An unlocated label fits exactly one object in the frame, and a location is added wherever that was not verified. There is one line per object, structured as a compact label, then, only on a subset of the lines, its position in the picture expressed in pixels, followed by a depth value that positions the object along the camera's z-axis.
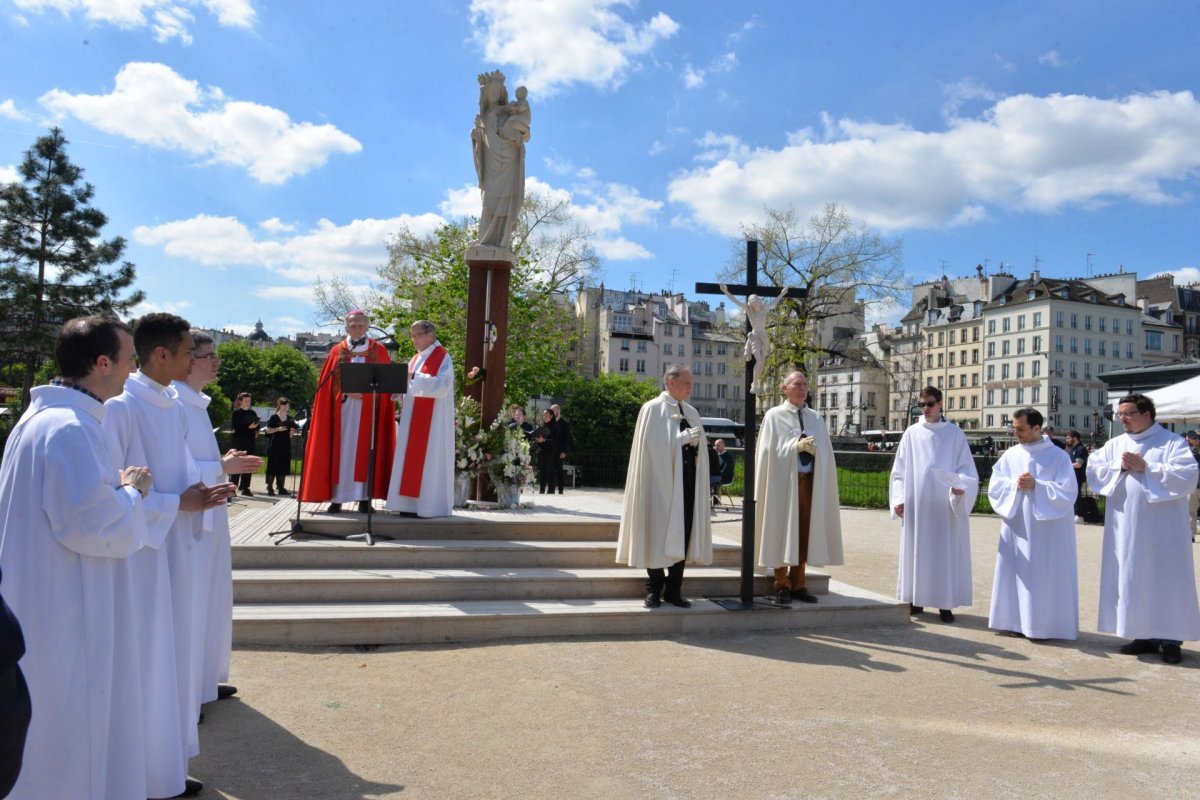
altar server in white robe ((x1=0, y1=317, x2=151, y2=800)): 3.06
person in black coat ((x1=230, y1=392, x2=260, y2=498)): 17.33
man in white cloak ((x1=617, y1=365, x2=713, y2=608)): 7.77
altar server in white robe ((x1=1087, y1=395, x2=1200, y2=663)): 7.33
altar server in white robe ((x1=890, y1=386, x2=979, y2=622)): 8.84
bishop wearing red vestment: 9.38
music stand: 8.38
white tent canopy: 14.17
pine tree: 33.41
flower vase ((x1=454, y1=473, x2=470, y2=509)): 10.95
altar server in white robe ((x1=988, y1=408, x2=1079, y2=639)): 8.00
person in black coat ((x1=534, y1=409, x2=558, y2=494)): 18.39
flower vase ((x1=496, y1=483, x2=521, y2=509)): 10.94
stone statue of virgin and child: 11.42
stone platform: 7.03
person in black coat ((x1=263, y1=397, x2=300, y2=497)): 17.36
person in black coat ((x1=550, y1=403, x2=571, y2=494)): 18.74
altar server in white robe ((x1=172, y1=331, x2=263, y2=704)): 4.53
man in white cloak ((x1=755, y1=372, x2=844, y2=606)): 8.28
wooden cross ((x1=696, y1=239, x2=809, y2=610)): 7.81
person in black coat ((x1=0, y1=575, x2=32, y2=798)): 1.90
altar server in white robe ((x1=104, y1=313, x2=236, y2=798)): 3.67
